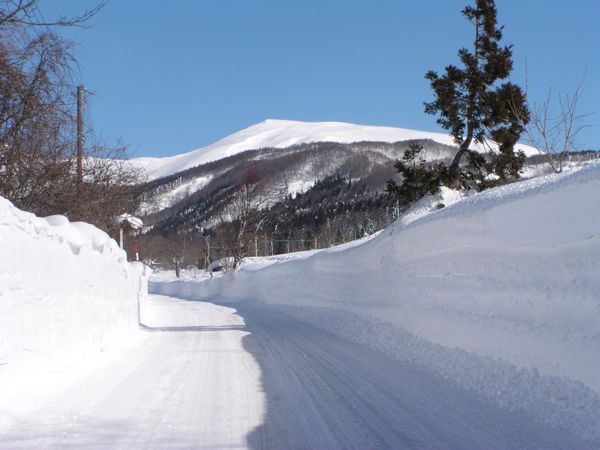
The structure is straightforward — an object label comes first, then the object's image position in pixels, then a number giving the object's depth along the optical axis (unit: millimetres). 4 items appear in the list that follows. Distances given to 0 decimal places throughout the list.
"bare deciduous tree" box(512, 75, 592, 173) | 14969
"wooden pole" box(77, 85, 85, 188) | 15255
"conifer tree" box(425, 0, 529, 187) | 19922
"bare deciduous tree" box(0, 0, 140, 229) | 7430
